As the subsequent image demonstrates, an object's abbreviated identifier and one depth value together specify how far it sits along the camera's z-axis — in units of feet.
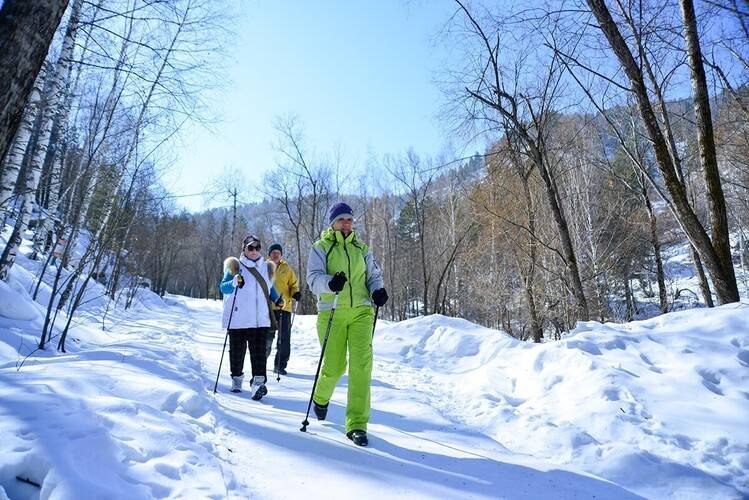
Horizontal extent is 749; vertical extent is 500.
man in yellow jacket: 23.02
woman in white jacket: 18.08
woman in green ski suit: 12.82
